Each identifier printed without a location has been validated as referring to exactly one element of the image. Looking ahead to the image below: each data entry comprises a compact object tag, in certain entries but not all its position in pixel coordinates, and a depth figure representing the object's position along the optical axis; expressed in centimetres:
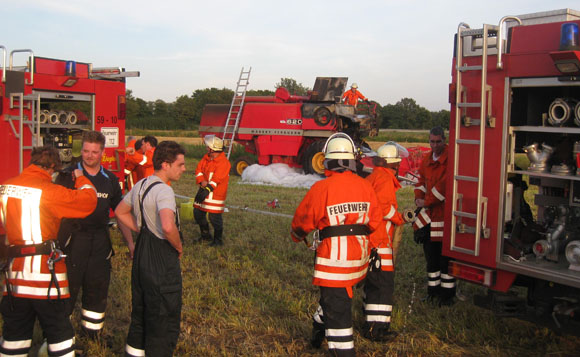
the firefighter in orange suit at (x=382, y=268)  478
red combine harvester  1642
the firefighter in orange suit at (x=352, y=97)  1705
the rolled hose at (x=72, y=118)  753
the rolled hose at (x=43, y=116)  717
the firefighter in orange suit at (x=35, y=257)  355
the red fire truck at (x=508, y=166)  409
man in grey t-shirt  361
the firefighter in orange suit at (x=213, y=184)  793
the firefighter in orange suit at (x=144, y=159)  803
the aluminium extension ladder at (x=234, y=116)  1739
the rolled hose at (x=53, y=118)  727
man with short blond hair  429
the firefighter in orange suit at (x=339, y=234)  403
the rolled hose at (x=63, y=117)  743
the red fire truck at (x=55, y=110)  632
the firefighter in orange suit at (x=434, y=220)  557
